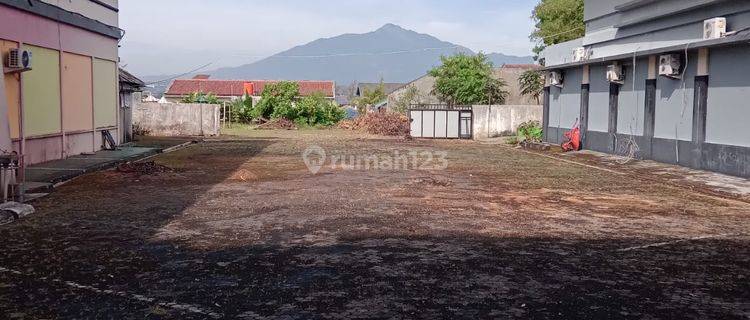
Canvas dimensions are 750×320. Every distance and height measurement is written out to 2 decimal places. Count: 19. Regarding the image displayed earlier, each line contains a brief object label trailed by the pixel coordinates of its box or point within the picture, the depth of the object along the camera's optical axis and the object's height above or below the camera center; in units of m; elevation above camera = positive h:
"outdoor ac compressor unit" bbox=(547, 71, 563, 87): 26.30 +1.53
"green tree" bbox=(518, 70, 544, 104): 43.69 +2.23
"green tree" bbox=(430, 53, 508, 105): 44.03 +2.32
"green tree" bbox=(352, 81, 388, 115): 64.62 +1.67
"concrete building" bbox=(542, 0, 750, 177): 15.84 +1.02
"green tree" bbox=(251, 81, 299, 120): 44.88 +0.65
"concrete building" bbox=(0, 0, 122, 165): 14.79 +0.91
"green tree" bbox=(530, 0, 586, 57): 44.91 +6.73
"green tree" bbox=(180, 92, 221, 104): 43.78 +0.97
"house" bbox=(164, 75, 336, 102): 78.38 +3.26
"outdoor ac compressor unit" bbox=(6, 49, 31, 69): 14.28 +1.11
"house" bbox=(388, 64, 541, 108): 50.69 +2.22
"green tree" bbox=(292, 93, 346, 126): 45.41 +0.16
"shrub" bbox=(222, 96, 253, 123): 46.47 +0.16
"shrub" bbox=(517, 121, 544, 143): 28.90 -0.71
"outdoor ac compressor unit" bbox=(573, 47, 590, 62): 24.83 +2.36
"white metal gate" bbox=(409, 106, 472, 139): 34.72 -0.34
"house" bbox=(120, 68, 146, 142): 24.09 +0.44
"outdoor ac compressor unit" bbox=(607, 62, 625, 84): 21.03 +1.41
